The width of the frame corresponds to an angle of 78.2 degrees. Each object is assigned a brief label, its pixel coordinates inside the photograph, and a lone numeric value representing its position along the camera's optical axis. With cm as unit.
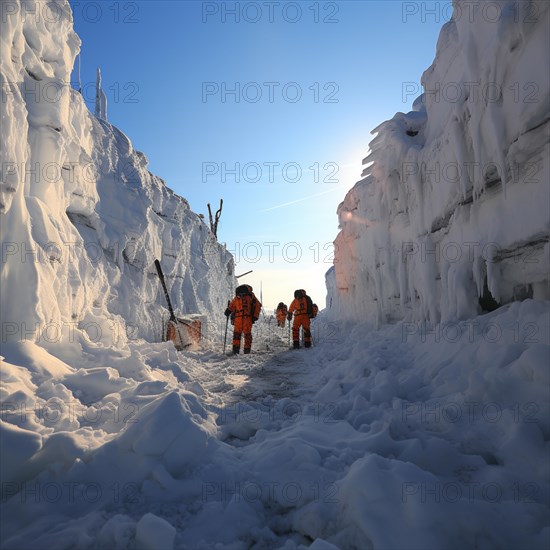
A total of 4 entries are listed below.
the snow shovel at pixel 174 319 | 902
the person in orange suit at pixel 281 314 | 1999
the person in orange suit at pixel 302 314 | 988
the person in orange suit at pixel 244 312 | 884
